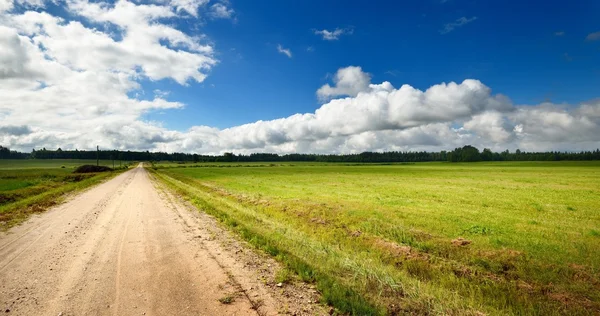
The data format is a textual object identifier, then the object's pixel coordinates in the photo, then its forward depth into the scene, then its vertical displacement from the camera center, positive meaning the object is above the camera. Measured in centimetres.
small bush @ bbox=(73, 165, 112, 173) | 8325 -374
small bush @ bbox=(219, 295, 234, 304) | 618 -313
